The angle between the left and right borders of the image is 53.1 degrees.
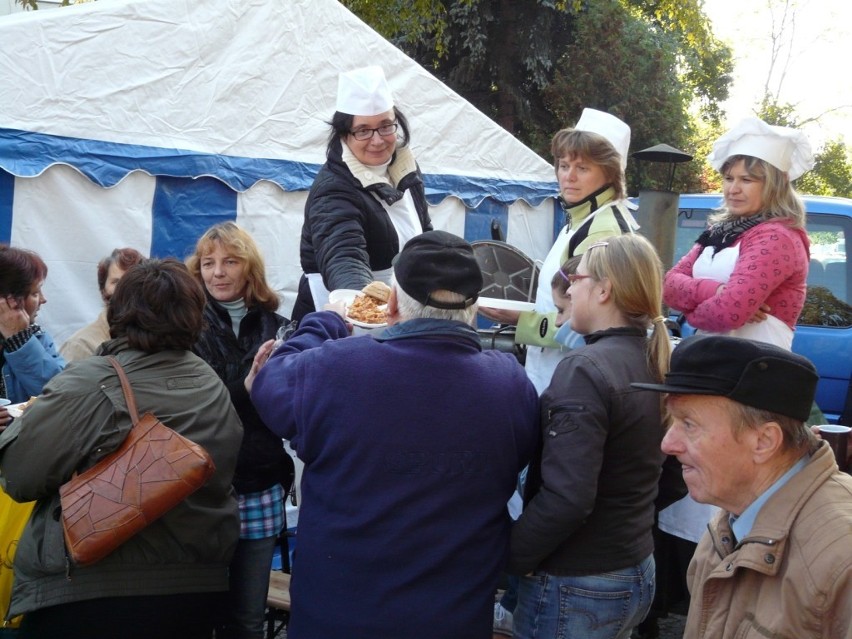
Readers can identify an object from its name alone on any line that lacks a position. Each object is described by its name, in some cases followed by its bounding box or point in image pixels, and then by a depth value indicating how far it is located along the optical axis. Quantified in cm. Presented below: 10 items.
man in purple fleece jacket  200
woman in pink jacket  309
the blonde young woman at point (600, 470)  217
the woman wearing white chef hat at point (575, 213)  300
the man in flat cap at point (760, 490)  148
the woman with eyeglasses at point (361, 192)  283
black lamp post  605
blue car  525
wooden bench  357
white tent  463
